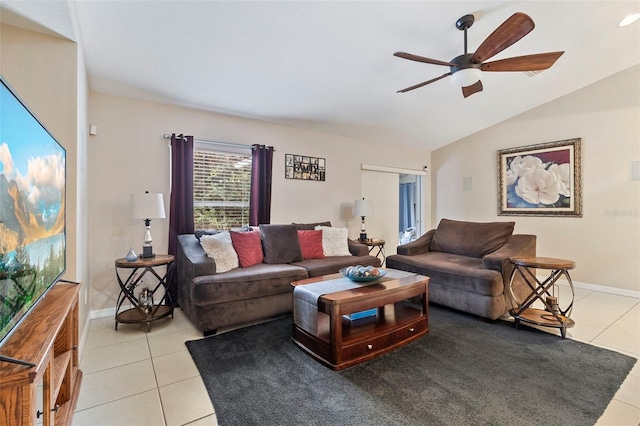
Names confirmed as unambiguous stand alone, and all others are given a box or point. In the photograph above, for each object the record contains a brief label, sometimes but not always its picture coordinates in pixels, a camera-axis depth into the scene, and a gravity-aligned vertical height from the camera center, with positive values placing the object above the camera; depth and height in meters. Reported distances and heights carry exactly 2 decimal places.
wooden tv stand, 0.84 -0.51
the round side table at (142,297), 2.70 -0.83
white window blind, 3.66 +0.37
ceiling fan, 2.04 +1.22
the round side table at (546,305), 2.55 -0.84
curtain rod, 3.39 +0.88
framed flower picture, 4.25 +0.54
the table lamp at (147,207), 2.85 +0.07
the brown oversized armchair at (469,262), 2.90 -0.55
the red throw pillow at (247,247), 3.16 -0.36
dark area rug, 1.61 -1.07
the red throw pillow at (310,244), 3.72 -0.38
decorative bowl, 2.46 -0.52
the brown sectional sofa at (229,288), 2.57 -0.67
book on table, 2.51 -0.87
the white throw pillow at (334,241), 3.87 -0.35
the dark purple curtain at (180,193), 3.36 +0.24
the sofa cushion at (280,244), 3.39 -0.35
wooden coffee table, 2.06 -0.89
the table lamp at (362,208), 4.59 +0.10
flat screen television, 0.92 +0.01
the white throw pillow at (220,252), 2.92 -0.38
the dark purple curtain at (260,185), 3.92 +0.39
